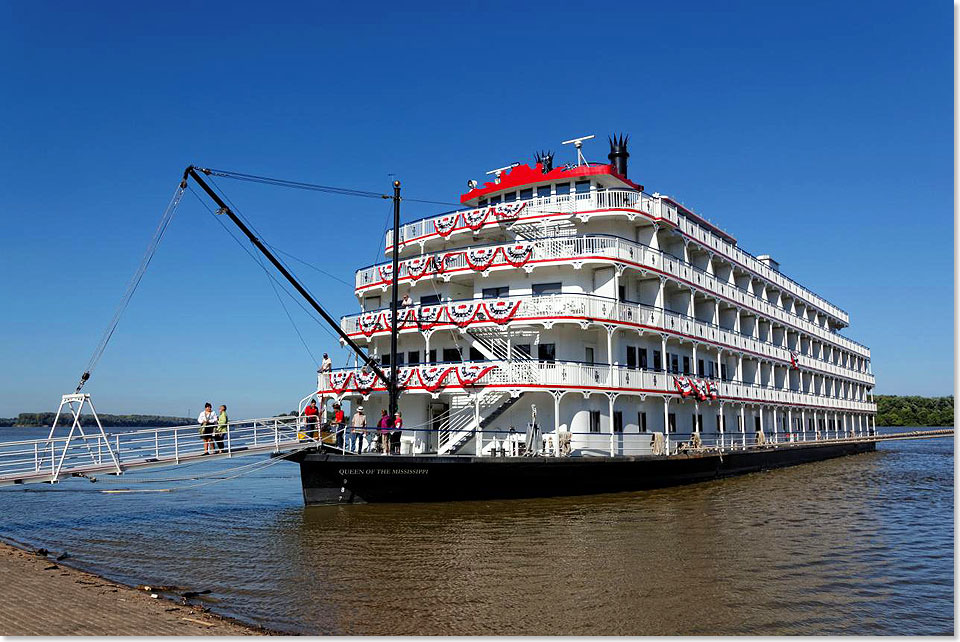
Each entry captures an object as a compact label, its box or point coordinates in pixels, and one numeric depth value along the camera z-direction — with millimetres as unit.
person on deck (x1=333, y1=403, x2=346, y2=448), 23000
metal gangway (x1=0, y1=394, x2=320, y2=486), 18391
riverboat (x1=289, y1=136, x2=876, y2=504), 23422
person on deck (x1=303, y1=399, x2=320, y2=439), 23141
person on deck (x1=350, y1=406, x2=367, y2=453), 23061
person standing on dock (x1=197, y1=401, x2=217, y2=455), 20141
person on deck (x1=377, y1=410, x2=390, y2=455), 22766
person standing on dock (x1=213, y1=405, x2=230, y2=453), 20458
